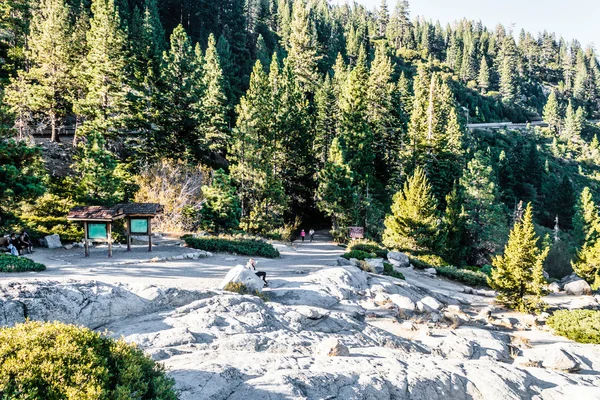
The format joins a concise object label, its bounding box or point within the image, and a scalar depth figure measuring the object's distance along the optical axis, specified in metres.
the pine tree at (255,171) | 35.25
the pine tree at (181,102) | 38.88
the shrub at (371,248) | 31.44
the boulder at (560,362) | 14.86
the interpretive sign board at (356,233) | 33.69
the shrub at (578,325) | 19.86
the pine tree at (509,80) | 125.62
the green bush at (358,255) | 28.21
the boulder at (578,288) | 31.34
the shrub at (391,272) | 25.44
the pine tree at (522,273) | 23.12
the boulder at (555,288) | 32.08
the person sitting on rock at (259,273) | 17.61
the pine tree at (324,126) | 47.78
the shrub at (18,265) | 16.36
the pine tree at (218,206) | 30.06
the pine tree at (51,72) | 35.19
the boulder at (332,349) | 11.07
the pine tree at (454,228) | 38.32
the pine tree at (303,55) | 61.31
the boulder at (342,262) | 25.32
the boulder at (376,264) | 25.48
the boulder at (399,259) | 29.98
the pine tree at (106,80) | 34.56
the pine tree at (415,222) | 32.97
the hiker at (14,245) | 19.33
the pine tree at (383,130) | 51.94
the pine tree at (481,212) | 40.44
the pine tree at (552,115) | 111.69
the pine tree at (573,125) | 108.62
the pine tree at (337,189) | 37.41
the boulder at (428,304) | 19.78
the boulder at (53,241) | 22.97
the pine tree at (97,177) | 25.78
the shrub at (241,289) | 15.37
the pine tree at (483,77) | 127.12
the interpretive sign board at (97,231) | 20.97
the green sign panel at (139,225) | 22.67
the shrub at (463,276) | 30.80
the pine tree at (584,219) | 44.62
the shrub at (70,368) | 5.70
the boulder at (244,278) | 15.80
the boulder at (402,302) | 19.34
